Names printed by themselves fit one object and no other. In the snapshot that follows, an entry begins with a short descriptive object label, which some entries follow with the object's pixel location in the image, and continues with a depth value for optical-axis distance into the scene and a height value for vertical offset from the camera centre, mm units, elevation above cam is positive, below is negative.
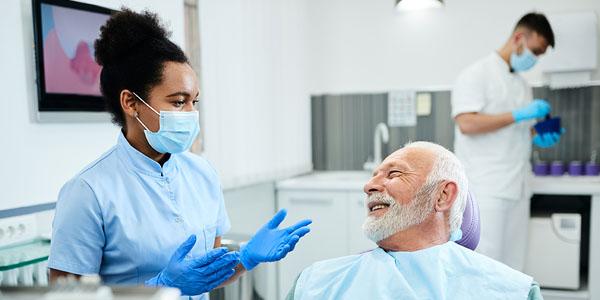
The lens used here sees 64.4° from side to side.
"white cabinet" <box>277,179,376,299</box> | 2961 -762
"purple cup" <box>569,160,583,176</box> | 2982 -447
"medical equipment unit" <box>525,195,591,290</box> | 2701 -874
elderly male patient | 1199 -401
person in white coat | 2459 -168
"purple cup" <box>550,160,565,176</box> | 3018 -450
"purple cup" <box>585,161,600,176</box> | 2975 -450
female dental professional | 1136 -227
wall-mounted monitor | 1542 +167
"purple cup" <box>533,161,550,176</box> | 3047 -453
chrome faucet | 3331 -276
